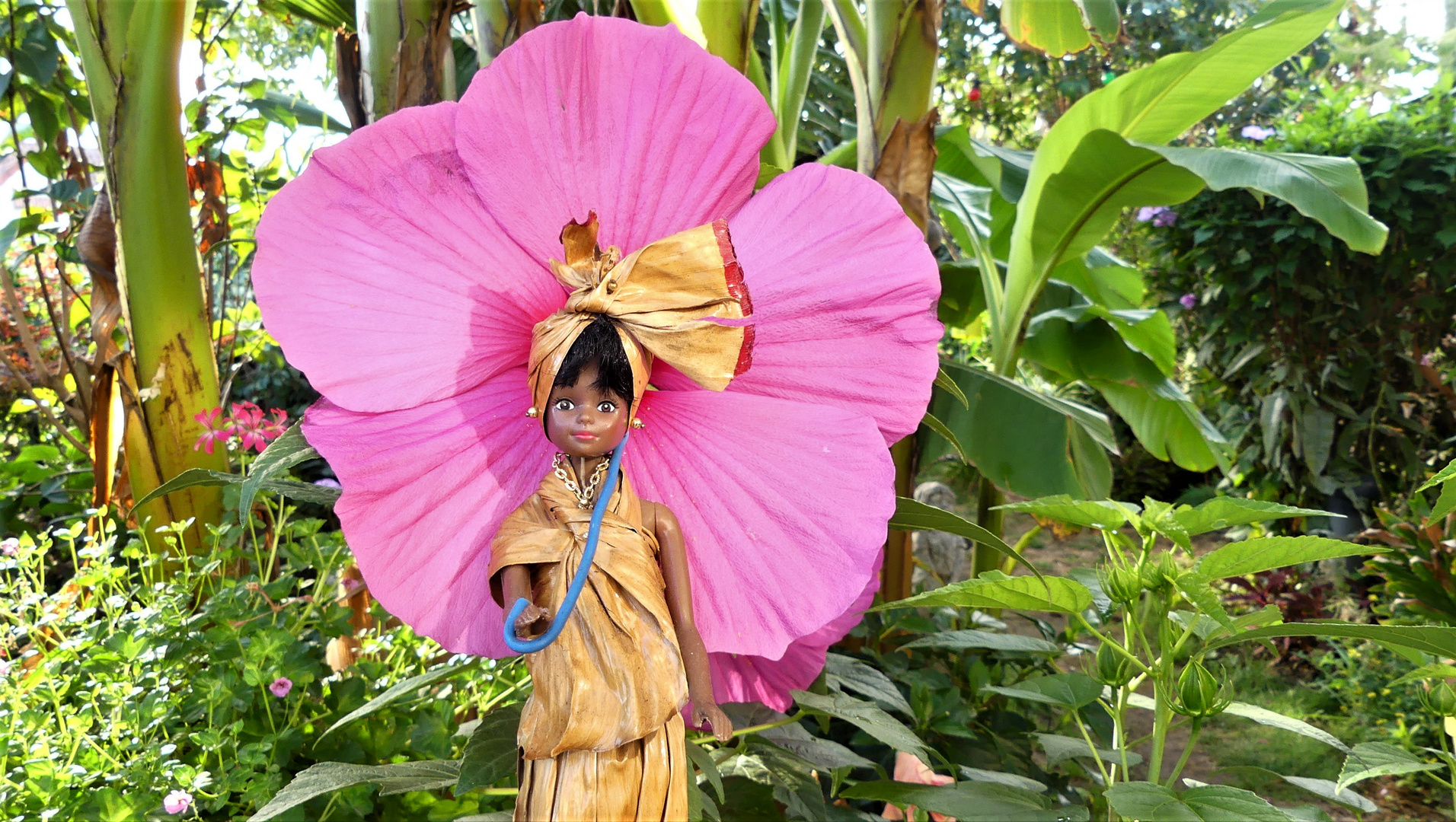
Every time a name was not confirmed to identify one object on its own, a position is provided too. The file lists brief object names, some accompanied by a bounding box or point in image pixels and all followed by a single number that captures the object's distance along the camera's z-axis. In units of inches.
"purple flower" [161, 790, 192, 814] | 28.2
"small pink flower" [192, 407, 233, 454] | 40.5
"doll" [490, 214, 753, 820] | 20.8
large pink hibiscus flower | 21.5
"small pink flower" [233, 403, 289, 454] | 40.1
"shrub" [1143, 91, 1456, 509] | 127.6
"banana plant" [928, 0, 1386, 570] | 56.8
